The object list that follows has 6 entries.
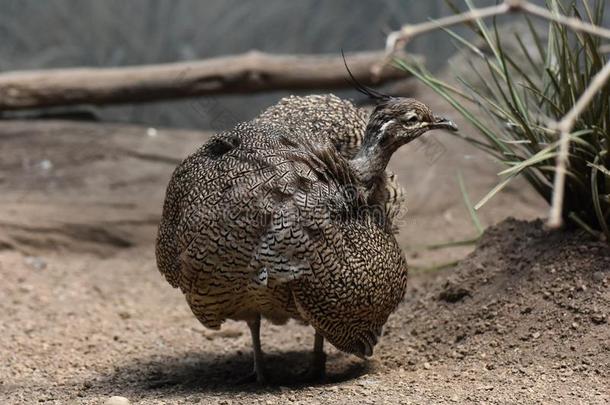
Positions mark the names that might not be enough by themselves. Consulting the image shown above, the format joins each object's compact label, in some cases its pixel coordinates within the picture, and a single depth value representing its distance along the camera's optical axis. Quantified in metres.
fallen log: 14.10
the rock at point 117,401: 6.52
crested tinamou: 6.91
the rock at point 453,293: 9.01
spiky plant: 7.74
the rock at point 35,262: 11.71
